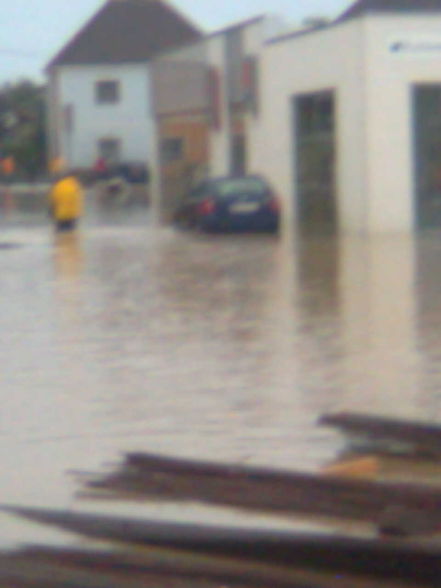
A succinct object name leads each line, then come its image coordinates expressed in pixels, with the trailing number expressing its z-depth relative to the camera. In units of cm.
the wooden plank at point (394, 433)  808
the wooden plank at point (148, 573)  560
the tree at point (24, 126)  9675
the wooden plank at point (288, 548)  573
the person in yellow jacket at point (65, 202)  3784
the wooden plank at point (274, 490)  635
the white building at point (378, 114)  3453
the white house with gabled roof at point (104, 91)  8581
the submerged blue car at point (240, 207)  3609
